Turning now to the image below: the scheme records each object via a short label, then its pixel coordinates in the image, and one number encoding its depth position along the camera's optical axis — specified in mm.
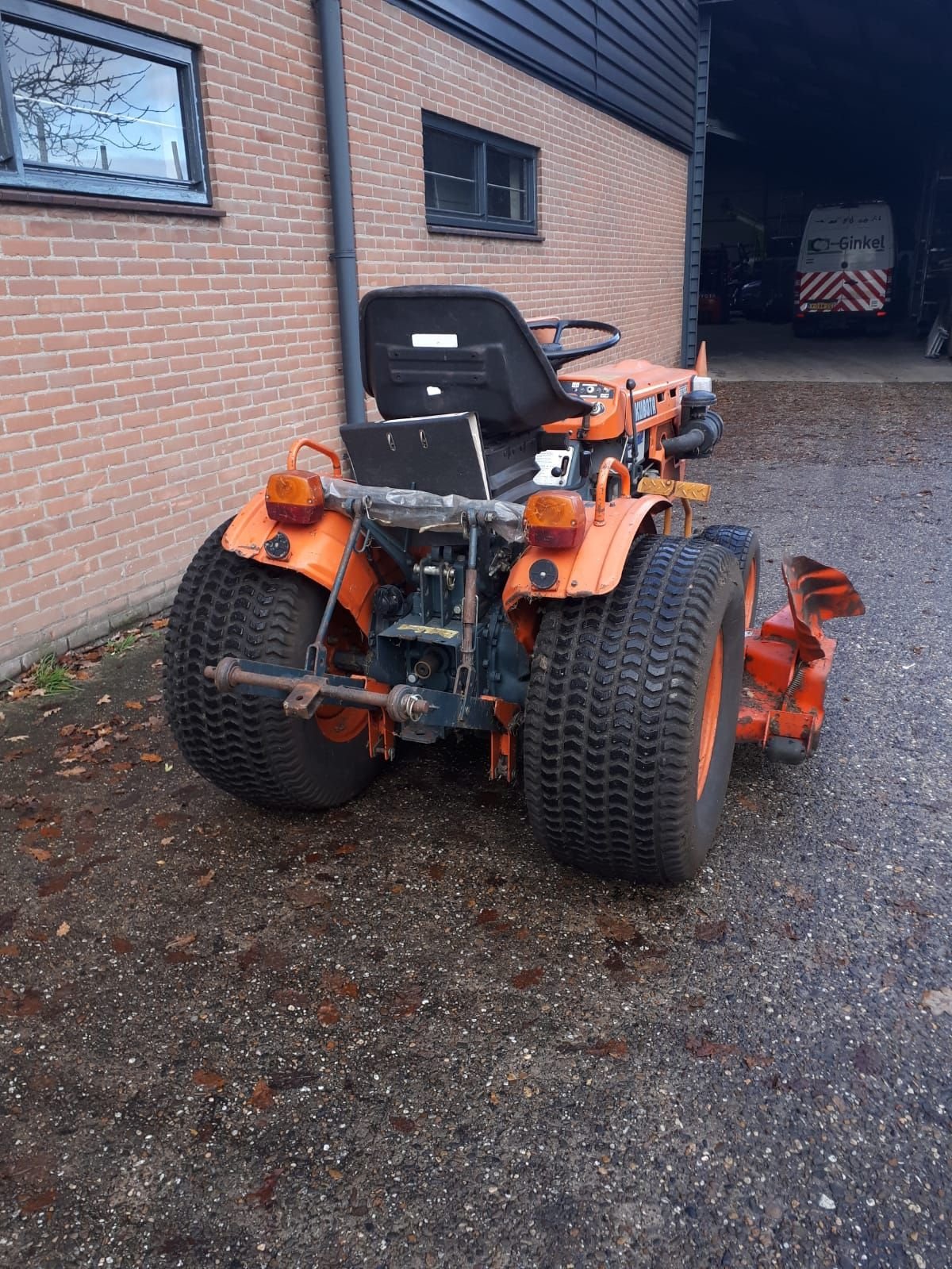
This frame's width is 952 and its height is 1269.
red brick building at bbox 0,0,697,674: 4039
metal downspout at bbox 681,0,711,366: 13086
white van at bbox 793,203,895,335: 18516
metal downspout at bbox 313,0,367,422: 5496
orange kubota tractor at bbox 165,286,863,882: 2391
